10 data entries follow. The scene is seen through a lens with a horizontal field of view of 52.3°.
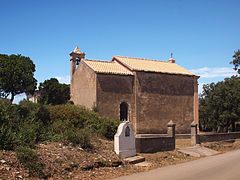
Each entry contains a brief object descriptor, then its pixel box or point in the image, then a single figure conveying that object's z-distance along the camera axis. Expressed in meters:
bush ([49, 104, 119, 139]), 14.53
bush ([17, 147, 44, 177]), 7.74
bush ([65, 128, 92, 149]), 10.91
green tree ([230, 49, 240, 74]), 30.45
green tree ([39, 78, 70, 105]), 35.59
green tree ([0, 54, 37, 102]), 31.14
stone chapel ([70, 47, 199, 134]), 23.66
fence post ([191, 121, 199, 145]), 19.26
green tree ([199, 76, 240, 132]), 33.41
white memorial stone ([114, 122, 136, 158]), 11.57
